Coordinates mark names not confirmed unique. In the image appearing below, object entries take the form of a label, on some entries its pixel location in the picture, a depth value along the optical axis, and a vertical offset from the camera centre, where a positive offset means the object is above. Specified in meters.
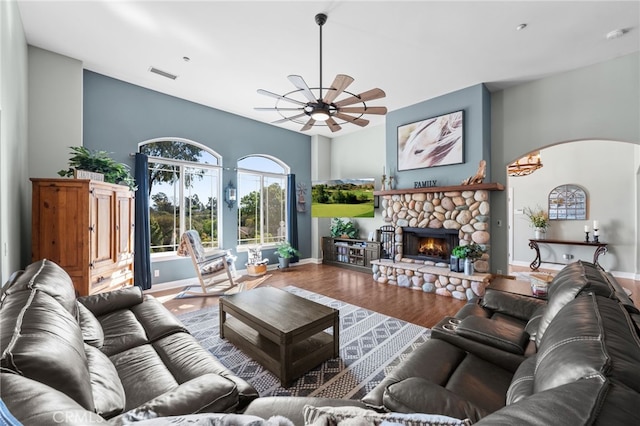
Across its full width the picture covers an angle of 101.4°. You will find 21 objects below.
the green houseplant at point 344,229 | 6.33 -0.41
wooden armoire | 2.64 -0.15
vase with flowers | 6.11 -0.26
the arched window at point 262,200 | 5.62 +0.29
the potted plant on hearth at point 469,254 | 3.93 -0.65
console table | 5.19 -0.74
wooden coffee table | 1.99 -0.96
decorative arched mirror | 5.75 +0.18
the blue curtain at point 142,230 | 4.02 -0.26
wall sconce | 5.13 +0.35
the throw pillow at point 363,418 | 0.74 -0.61
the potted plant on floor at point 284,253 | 5.80 -0.91
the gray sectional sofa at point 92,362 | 0.72 -0.70
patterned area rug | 1.96 -1.30
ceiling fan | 2.26 +1.07
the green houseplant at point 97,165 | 2.98 +0.57
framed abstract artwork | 4.30 +1.22
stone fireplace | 4.00 -0.38
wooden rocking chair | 4.00 -0.82
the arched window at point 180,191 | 4.44 +0.41
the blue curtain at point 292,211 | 6.24 +0.04
